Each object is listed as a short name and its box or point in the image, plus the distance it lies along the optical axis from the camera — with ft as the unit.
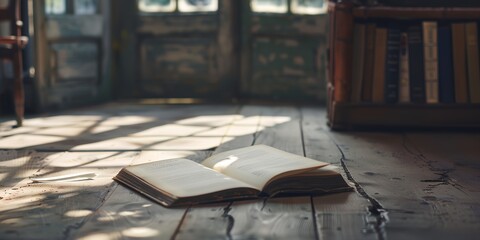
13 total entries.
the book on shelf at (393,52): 11.09
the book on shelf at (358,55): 11.07
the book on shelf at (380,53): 11.07
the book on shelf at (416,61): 11.07
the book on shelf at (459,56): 11.02
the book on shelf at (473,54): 11.01
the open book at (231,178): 6.27
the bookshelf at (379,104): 10.92
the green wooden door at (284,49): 15.80
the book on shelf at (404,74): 11.09
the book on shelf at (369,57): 11.08
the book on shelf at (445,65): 11.05
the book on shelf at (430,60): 11.04
